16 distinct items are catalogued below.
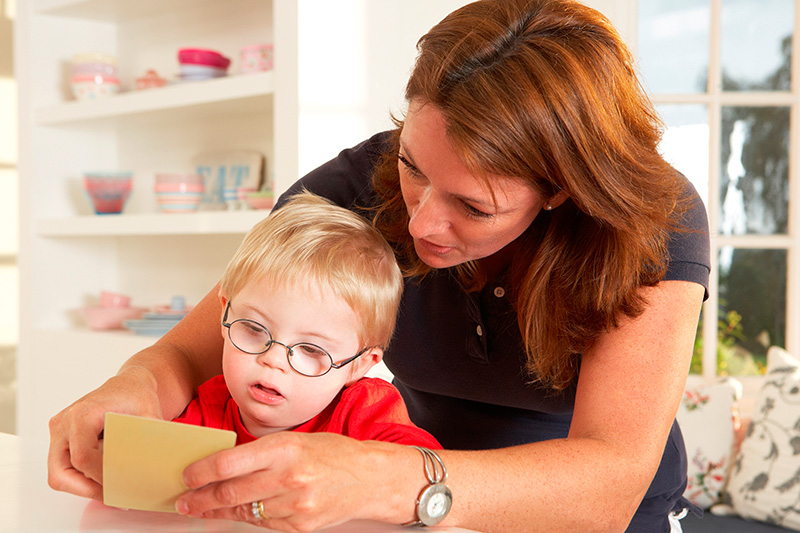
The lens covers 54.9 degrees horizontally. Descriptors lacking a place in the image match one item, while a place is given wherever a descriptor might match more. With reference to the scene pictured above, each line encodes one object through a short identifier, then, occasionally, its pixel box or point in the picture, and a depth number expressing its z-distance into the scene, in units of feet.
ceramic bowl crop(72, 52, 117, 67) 10.37
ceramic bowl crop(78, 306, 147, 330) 10.47
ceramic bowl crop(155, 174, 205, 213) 9.64
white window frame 9.95
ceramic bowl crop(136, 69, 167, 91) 10.03
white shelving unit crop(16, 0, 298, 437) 10.08
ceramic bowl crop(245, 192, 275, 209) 8.64
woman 2.93
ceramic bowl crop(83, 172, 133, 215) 10.39
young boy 3.42
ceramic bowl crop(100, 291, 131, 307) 10.75
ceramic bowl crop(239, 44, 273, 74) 8.71
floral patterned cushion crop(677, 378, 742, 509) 8.78
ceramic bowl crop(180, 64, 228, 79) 9.31
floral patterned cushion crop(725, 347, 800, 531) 8.08
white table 2.53
